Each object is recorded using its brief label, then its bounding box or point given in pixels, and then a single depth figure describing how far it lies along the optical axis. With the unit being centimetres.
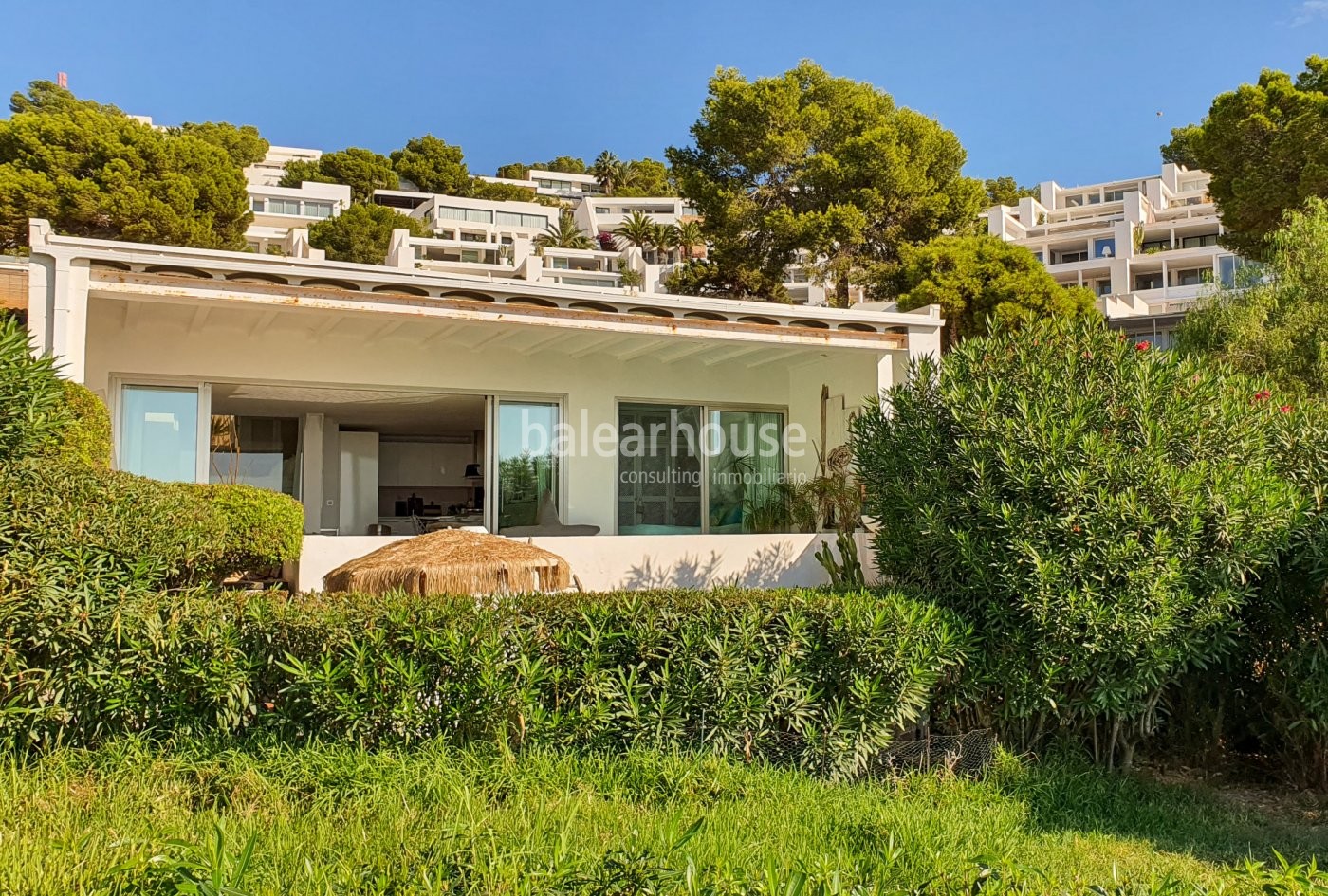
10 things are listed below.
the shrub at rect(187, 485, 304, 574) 701
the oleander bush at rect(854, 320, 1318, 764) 569
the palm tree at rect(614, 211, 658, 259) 6262
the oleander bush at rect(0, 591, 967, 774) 454
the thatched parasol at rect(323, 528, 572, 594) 664
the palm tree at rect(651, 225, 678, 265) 6143
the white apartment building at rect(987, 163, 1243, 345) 5541
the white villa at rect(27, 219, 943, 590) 893
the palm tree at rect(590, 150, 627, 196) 8806
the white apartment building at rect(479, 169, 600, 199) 9044
